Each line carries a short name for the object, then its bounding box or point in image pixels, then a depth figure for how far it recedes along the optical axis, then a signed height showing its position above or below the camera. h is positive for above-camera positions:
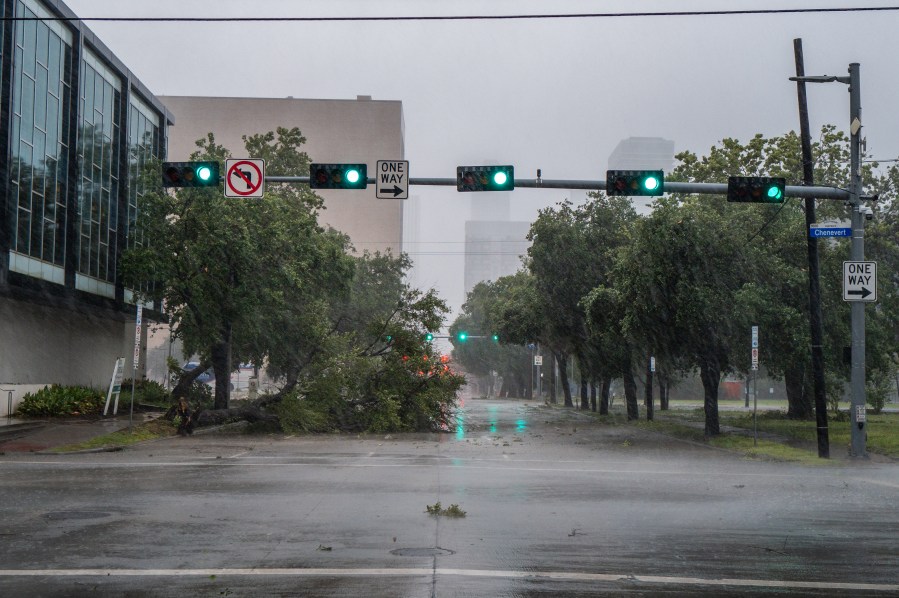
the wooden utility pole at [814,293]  23.22 +1.69
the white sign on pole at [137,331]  28.45 +0.77
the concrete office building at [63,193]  33.28 +6.50
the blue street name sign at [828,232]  22.81 +3.13
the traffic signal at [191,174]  19.61 +3.80
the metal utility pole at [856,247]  22.72 +2.78
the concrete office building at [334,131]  120.00 +28.89
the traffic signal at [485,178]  19.14 +3.67
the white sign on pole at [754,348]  25.15 +0.33
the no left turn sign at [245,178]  19.81 +3.77
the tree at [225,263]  35.22 +3.56
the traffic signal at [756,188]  19.22 +3.50
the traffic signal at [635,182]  19.00 +3.57
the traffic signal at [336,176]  19.47 +3.75
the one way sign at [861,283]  22.73 +1.88
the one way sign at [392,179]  19.48 +3.73
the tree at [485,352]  110.44 +0.80
